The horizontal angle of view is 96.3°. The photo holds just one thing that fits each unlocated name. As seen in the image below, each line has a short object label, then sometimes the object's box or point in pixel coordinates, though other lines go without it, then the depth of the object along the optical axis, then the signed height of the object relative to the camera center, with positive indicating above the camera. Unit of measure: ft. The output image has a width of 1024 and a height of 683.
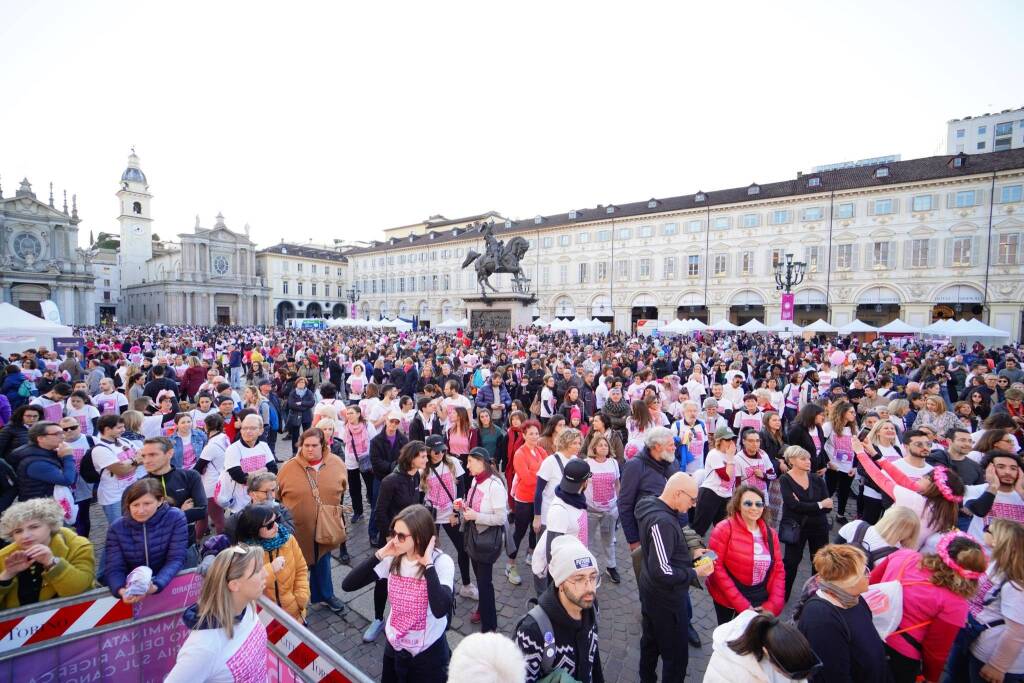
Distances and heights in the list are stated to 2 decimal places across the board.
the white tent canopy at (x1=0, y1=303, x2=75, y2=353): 44.70 -2.26
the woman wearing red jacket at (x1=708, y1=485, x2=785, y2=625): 10.62 -5.60
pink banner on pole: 67.00 +1.67
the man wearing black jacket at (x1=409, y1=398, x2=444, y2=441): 20.81 -4.99
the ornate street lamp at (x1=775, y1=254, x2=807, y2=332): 67.00 +2.41
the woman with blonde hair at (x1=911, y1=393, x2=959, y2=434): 20.51 -4.37
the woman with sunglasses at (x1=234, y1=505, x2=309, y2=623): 9.84 -5.39
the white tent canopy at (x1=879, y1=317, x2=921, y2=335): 75.66 -1.18
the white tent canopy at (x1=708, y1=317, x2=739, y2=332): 92.68 -1.53
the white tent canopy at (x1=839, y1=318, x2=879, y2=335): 76.70 -1.27
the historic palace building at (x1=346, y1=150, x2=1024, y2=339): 103.45 +19.63
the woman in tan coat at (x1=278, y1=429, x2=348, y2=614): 13.56 -5.33
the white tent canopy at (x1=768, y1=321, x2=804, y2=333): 68.39 -1.36
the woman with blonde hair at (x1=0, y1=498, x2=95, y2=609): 8.97 -5.08
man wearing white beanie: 7.32 -5.02
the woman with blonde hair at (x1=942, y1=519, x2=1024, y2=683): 8.86 -5.89
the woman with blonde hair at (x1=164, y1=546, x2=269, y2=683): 6.83 -4.93
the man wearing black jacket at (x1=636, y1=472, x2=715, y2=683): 9.99 -5.71
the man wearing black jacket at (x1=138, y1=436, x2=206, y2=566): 12.70 -4.88
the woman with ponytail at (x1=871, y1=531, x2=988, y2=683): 8.76 -5.40
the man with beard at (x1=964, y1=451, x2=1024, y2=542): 13.01 -4.95
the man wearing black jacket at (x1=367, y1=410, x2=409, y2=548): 17.70 -5.32
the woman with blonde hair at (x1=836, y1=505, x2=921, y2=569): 10.07 -4.79
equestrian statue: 80.69 +10.25
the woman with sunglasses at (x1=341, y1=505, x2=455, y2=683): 8.77 -5.48
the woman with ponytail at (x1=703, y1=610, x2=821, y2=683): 6.26 -4.75
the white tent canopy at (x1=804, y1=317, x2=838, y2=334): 87.59 -1.38
